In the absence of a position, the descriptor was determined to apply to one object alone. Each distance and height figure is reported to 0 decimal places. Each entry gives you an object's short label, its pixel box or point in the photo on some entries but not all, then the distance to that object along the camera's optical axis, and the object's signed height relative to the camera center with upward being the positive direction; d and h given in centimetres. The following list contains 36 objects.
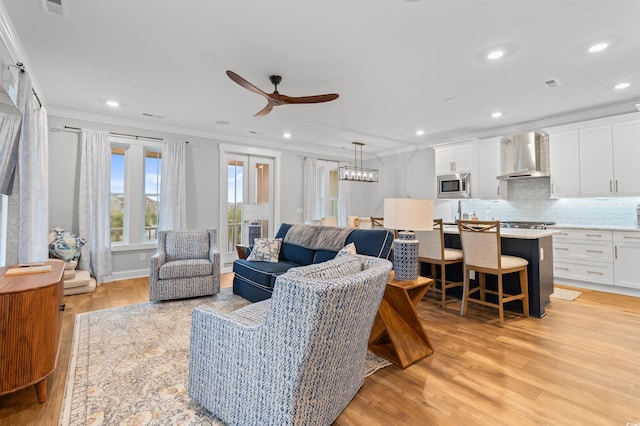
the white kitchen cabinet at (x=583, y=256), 420 -55
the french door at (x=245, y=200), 591 +42
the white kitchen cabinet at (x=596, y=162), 432 +85
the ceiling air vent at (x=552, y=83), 346 +160
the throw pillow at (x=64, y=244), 412 -34
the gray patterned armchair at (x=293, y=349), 126 -62
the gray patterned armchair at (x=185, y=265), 363 -57
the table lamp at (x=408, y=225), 243 -5
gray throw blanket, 349 -21
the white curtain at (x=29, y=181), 278 +39
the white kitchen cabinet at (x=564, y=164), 461 +88
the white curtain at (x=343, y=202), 768 +46
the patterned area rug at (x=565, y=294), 396 -103
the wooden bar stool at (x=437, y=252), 356 -41
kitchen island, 329 -49
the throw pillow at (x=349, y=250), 253 -27
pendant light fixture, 594 +92
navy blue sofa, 301 -52
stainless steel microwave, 573 +66
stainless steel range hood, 484 +105
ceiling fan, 298 +124
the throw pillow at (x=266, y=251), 395 -42
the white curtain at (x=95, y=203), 452 +27
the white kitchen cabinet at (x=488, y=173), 539 +86
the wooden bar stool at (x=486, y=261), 309 -45
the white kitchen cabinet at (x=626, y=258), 398 -53
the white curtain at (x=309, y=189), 702 +72
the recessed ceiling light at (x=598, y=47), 269 +158
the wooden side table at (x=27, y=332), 167 -65
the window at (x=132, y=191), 498 +50
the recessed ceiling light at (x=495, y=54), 282 +158
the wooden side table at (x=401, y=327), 231 -88
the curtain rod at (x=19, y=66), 262 +138
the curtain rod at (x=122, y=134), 453 +141
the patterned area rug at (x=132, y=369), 172 -109
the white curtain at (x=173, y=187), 514 +57
